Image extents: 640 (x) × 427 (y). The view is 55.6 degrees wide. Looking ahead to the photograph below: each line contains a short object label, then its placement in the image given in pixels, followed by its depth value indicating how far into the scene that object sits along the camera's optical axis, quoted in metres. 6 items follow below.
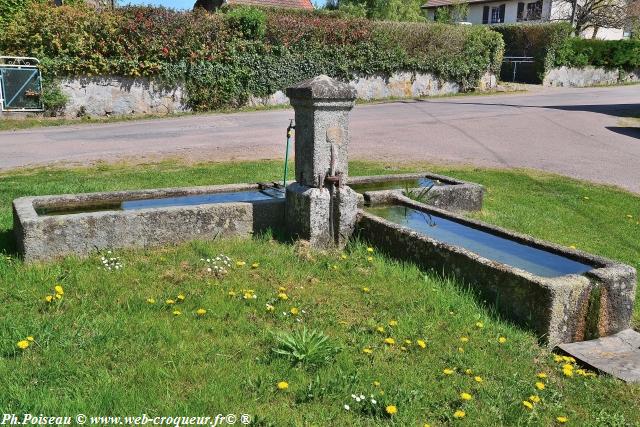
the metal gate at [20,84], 16.98
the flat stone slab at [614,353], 3.86
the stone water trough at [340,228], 4.39
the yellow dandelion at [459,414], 3.16
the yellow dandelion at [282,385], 3.30
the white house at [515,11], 49.50
